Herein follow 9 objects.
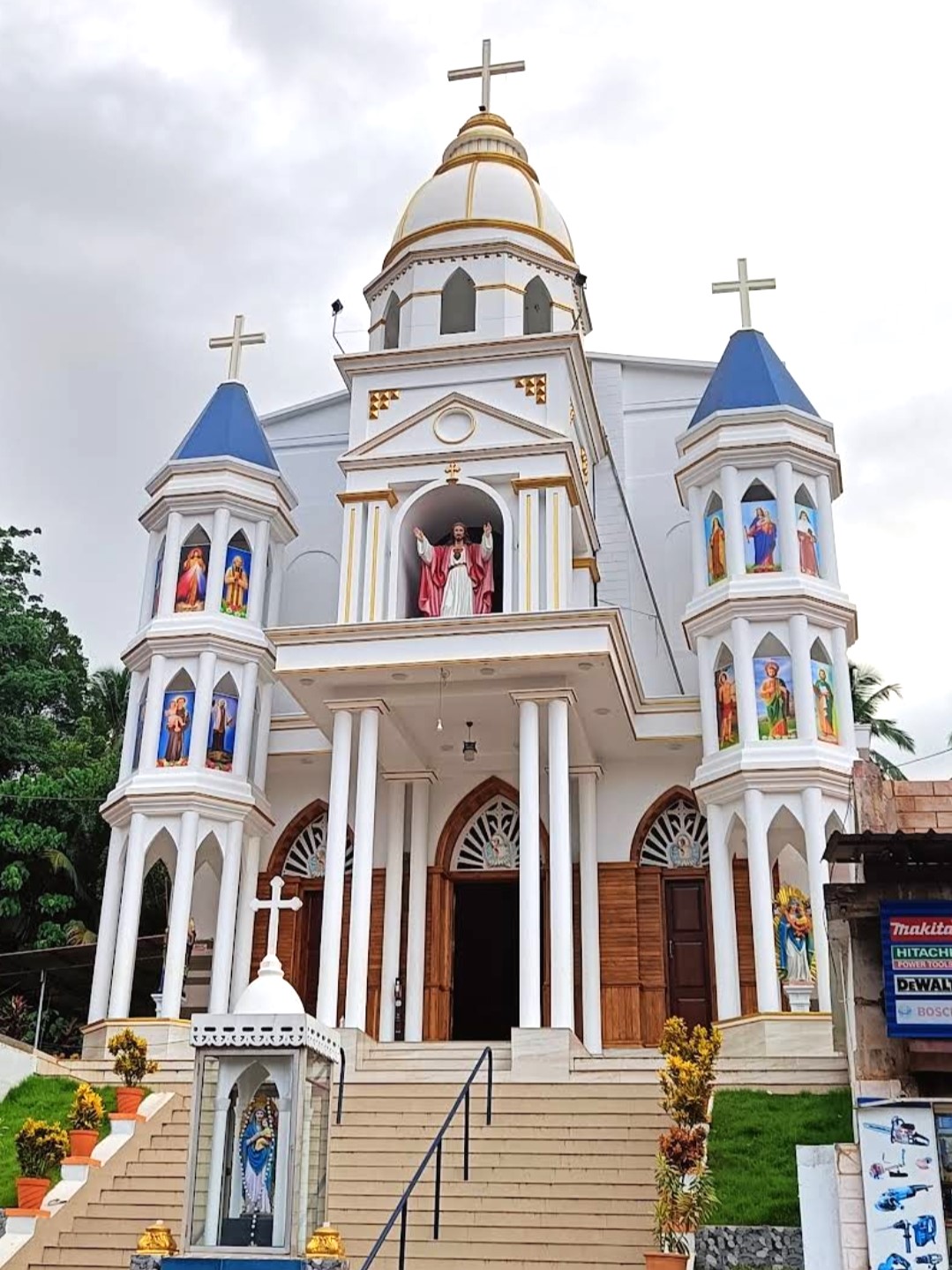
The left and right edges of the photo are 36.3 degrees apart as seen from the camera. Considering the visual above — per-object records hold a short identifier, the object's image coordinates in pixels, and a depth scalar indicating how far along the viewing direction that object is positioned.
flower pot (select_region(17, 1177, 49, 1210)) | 12.63
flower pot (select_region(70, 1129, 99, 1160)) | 13.45
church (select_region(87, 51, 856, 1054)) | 18.44
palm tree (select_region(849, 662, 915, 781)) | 34.47
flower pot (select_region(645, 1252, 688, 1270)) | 10.30
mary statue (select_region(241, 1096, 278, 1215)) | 10.27
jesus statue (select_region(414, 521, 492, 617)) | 20.45
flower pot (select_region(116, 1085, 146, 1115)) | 14.62
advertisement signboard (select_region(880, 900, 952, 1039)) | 11.28
